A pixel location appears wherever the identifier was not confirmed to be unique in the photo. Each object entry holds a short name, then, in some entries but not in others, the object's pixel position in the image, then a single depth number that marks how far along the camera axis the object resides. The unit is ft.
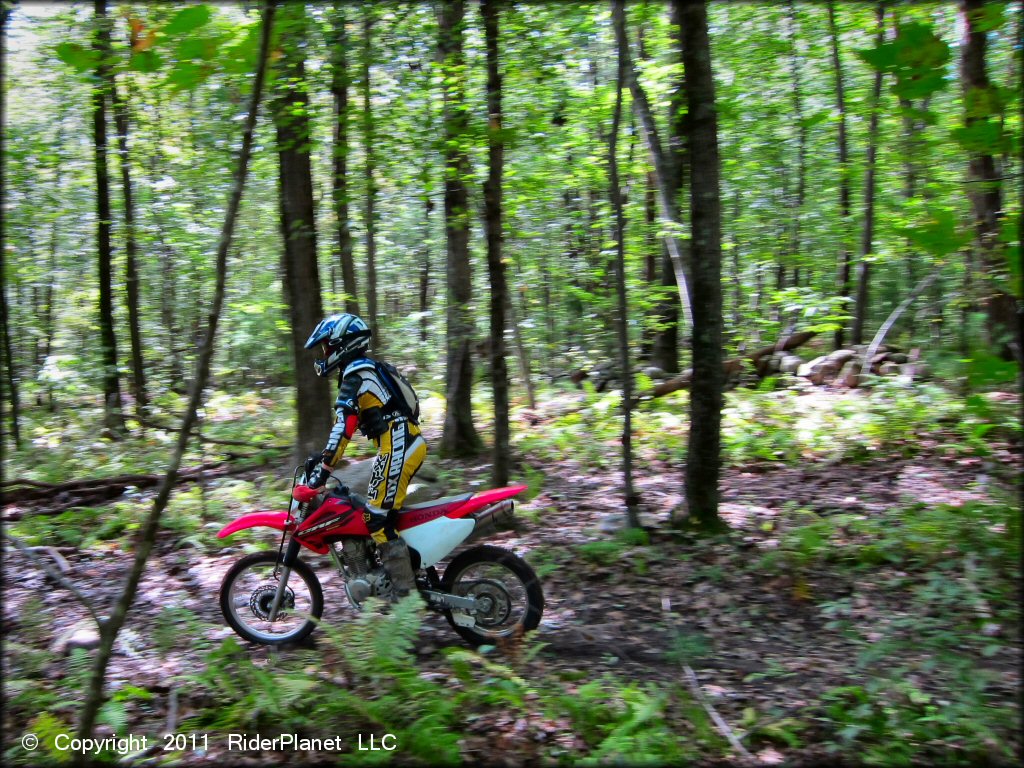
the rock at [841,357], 43.06
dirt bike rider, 17.99
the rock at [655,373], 46.96
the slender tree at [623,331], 24.72
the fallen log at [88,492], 31.37
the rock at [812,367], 43.19
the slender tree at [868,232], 44.57
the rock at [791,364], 45.81
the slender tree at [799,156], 51.57
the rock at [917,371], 38.99
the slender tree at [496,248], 24.39
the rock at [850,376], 40.60
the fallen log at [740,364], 42.71
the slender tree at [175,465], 11.21
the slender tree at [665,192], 30.71
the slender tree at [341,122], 22.61
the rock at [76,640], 19.01
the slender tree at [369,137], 23.13
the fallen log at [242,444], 29.86
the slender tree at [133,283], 46.50
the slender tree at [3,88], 10.20
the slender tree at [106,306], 45.55
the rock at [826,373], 42.50
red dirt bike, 17.81
